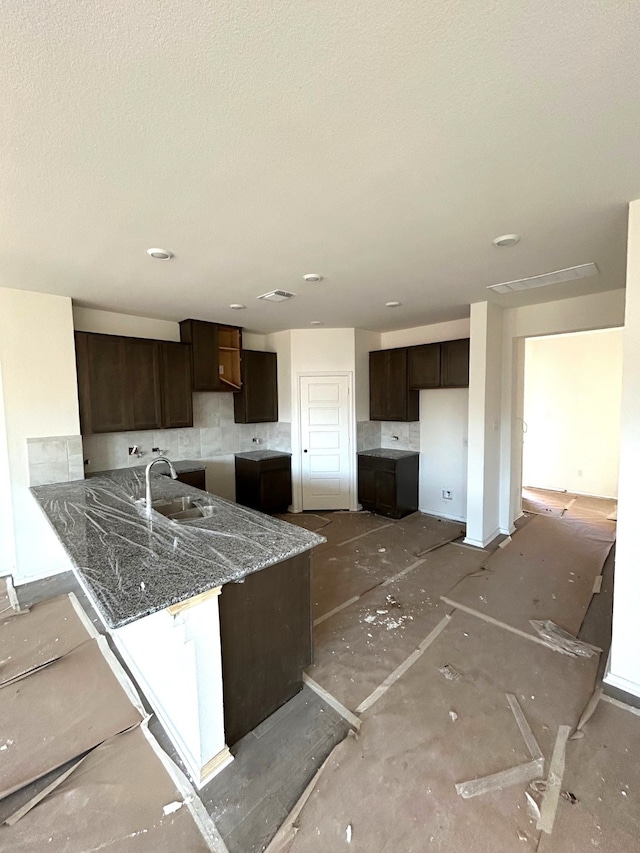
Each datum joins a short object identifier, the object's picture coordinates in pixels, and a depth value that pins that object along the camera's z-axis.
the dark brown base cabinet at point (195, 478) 3.93
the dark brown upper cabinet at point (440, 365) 4.12
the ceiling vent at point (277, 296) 3.19
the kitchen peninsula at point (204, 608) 1.40
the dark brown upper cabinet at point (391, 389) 4.74
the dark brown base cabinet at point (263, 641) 1.62
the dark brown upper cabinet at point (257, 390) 4.79
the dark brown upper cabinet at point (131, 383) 3.44
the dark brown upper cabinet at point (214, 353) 4.14
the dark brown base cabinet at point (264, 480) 4.67
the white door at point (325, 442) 4.93
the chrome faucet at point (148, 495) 2.19
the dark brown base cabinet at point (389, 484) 4.64
